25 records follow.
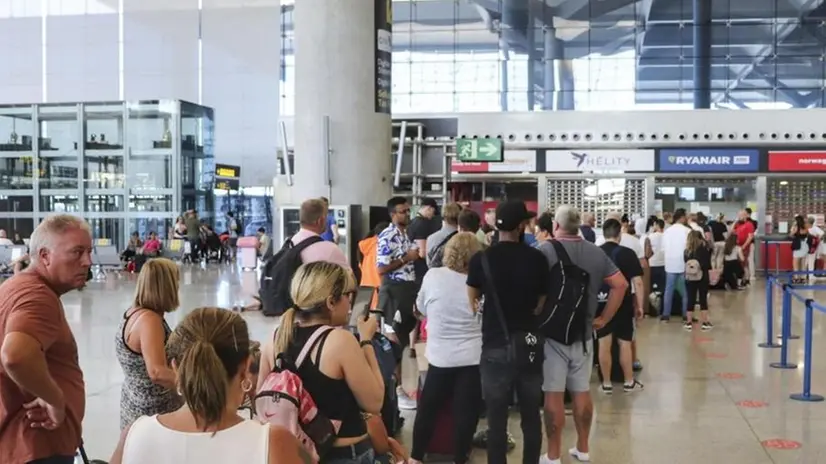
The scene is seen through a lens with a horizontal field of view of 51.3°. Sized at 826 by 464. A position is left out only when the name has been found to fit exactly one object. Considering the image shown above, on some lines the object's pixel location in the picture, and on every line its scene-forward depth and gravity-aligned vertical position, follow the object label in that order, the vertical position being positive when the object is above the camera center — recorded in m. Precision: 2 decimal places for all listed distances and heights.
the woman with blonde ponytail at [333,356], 3.11 -0.53
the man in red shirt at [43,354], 2.87 -0.50
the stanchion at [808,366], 7.84 -1.42
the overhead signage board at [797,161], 23.12 +1.40
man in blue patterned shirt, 7.55 -0.55
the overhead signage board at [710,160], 23.53 +1.44
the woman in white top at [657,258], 15.09 -0.81
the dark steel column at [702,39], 26.50 +5.42
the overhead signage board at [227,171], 34.50 +1.61
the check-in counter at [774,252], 23.02 -1.06
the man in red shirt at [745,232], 19.94 -0.45
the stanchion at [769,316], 10.79 -1.34
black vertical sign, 13.08 +2.37
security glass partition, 31.44 +1.68
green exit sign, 15.41 +1.14
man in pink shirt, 5.50 -0.12
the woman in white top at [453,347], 5.41 -0.85
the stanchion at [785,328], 9.30 -1.28
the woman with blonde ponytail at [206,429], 2.14 -0.55
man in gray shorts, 5.49 -0.90
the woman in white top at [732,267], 19.31 -1.23
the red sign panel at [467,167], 23.88 +1.23
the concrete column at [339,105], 12.76 +1.58
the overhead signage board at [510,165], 23.94 +1.31
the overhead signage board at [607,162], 23.84 +1.39
